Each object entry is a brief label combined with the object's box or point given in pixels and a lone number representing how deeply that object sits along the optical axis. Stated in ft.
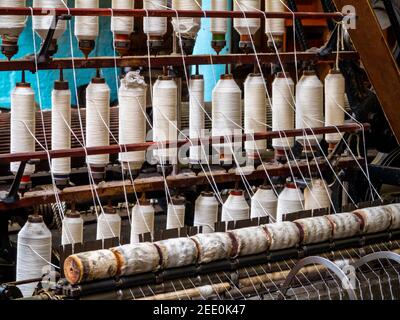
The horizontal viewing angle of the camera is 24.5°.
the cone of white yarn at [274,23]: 16.10
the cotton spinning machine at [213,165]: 12.35
